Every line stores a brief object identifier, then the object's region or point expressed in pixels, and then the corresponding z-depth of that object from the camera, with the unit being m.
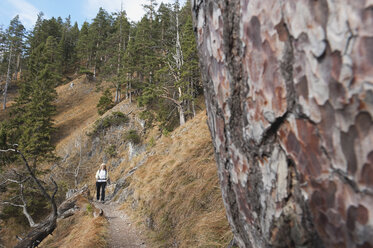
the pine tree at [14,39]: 40.00
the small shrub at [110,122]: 22.38
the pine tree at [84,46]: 38.93
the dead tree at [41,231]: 5.62
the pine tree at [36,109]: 18.97
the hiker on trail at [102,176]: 8.83
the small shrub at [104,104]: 27.28
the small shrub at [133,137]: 19.36
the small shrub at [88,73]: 35.52
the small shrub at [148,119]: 18.77
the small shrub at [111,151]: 20.61
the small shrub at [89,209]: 7.53
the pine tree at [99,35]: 38.16
